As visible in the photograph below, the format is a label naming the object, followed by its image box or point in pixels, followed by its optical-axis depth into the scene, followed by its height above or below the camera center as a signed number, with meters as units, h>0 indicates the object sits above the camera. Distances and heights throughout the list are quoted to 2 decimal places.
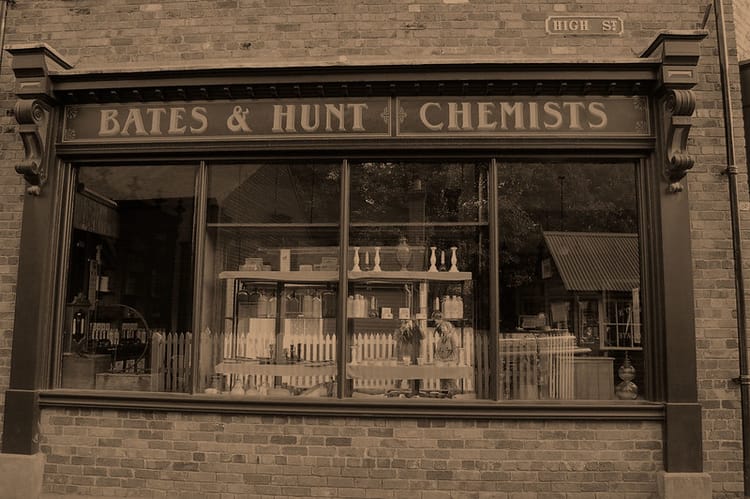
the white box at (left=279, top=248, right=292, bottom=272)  5.82 +0.57
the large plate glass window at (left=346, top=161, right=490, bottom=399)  5.45 +0.39
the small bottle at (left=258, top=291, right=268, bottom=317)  5.82 +0.12
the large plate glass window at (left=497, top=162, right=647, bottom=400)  5.34 +0.36
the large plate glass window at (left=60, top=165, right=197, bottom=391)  5.61 +0.34
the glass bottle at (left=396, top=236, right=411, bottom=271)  5.73 +0.64
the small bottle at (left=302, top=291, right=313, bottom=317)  5.70 +0.10
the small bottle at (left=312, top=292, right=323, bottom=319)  5.65 +0.09
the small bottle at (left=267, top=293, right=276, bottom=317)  5.82 +0.12
